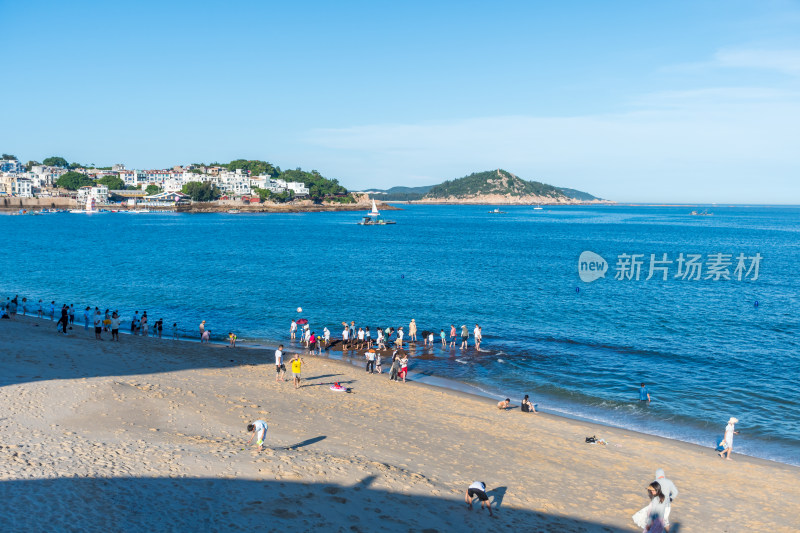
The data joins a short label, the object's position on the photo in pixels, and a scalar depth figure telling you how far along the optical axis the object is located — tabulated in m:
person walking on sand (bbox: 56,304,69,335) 28.81
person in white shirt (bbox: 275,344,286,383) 22.34
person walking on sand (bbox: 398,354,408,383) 24.02
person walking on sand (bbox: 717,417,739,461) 16.53
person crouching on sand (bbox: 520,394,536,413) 20.50
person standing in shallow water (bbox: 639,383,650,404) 22.22
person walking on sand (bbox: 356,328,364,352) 30.33
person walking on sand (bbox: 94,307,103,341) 27.86
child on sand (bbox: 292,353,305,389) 21.38
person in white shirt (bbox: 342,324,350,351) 30.00
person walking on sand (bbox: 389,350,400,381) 24.19
